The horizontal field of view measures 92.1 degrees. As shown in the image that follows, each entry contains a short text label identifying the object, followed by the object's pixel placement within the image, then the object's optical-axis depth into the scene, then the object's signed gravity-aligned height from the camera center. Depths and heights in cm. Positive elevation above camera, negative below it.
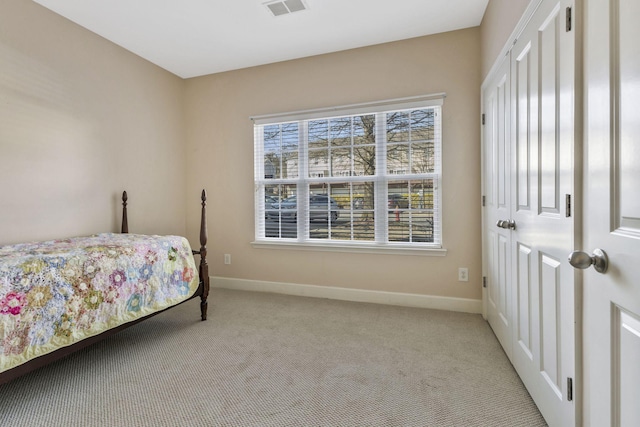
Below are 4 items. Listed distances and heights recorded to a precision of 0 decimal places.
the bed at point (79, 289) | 152 -46
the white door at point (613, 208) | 81 +1
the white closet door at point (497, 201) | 202 +9
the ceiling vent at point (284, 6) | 242 +167
